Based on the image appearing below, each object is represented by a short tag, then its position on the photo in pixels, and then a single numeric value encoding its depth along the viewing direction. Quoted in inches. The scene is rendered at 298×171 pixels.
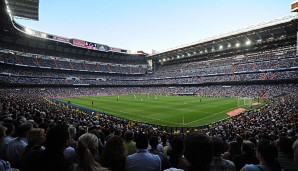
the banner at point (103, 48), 3843.0
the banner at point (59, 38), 3078.2
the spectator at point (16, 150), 166.1
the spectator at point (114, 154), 121.5
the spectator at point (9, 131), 204.3
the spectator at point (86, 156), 103.5
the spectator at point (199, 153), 83.0
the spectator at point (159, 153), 164.4
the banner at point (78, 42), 3430.1
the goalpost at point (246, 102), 1522.5
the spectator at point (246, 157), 181.8
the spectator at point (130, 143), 221.0
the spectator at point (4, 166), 118.6
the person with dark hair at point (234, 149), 234.9
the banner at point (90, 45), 3634.4
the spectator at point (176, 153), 167.3
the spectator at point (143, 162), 131.1
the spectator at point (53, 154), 97.9
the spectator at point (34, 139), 146.0
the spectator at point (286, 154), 156.8
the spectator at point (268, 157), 124.8
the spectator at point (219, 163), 127.0
